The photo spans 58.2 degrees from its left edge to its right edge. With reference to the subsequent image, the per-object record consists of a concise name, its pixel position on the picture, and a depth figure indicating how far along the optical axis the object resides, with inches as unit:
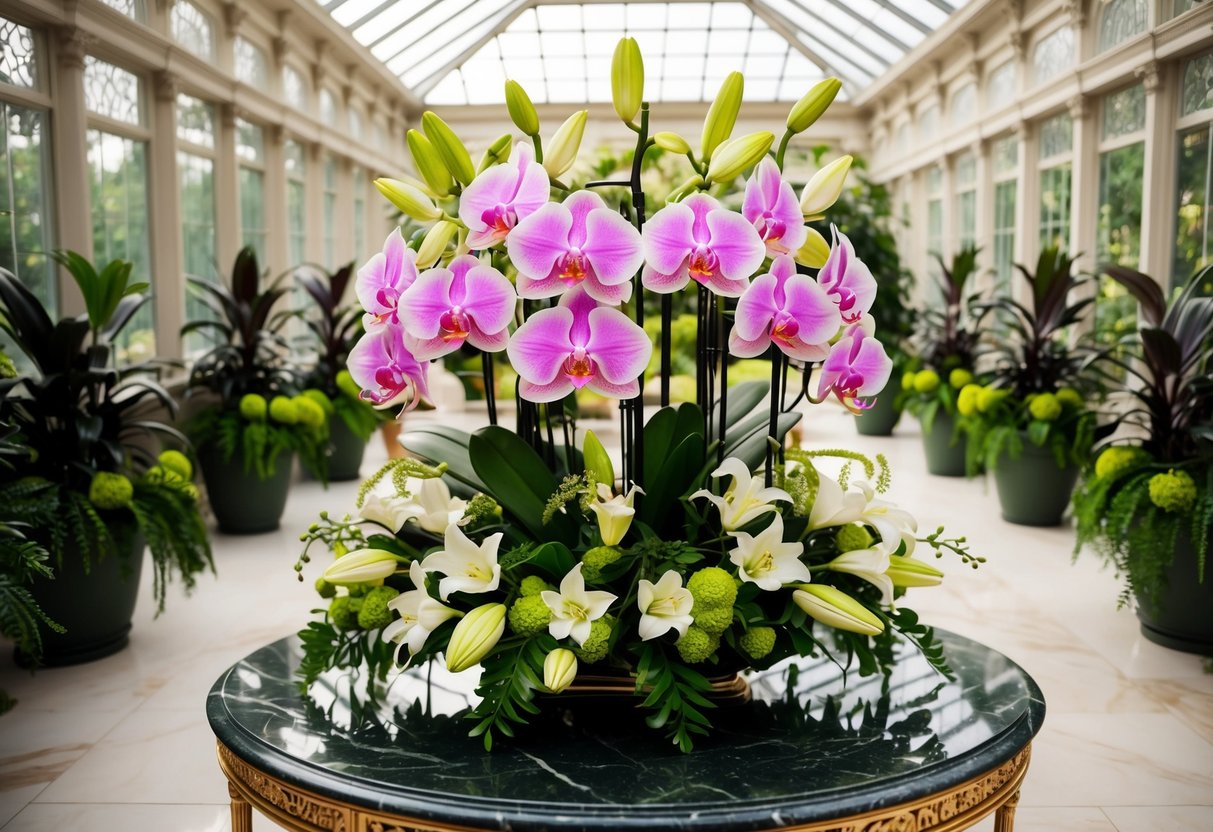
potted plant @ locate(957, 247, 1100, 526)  203.6
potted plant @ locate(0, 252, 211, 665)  130.0
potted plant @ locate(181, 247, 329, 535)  199.9
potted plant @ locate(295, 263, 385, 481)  242.7
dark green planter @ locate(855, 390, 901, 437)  337.4
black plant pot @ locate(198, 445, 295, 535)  204.8
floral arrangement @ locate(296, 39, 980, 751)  45.2
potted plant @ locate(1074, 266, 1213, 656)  132.4
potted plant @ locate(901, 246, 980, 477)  267.5
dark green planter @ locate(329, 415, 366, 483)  263.9
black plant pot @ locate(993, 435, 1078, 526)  209.2
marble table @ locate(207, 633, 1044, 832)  43.3
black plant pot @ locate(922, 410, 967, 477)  271.0
